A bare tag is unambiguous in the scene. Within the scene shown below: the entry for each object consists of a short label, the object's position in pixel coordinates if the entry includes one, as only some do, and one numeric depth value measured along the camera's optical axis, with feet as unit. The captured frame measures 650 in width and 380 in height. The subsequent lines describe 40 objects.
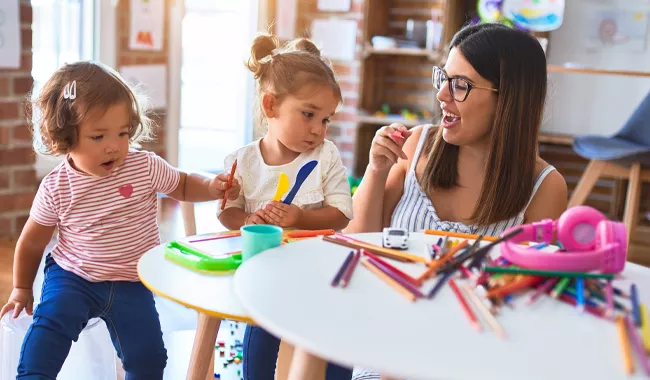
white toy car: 4.04
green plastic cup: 3.84
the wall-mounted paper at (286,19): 14.61
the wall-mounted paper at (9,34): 9.73
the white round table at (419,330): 2.55
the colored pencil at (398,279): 3.21
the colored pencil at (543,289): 3.18
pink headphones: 3.35
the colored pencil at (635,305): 2.96
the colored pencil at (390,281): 3.19
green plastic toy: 3.82
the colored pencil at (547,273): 3.32
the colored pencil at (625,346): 2.58
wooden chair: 10.68
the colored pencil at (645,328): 2.72
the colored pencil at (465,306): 2.88
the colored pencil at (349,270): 3.31
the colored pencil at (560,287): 3.21
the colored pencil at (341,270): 3.32
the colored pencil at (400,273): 3.36
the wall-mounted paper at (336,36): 14.39
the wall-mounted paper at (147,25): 11.90
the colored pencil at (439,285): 3.21
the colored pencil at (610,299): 3.04
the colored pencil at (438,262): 3.46
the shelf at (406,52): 13.35
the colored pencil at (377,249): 3.81
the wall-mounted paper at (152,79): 11.96
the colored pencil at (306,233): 4.35
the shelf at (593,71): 11.75
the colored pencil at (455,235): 4.34
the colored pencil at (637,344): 2.60
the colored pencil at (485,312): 2.82
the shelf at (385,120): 13.78
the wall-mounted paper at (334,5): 14.35
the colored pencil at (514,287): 3.16
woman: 5.31
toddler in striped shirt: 4.79
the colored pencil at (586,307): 3.06
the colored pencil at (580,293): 3.10
